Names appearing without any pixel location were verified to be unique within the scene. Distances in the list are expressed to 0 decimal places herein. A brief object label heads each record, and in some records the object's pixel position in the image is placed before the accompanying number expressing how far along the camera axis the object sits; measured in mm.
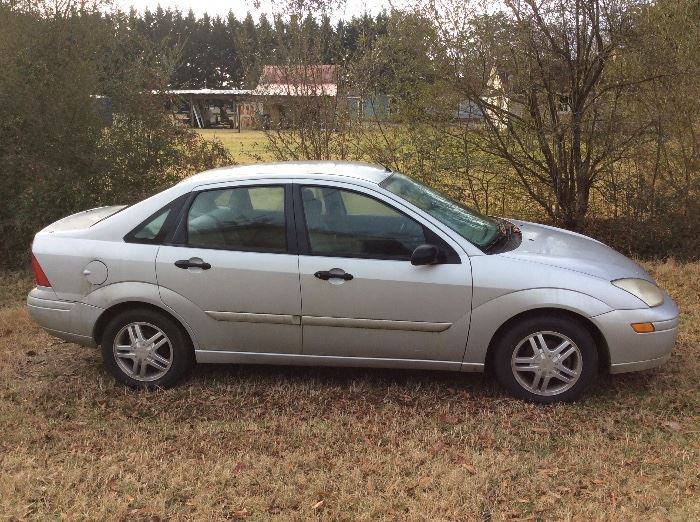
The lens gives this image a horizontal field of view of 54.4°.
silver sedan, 4234
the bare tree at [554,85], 8047
